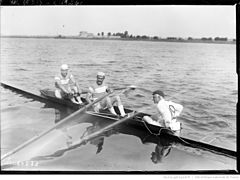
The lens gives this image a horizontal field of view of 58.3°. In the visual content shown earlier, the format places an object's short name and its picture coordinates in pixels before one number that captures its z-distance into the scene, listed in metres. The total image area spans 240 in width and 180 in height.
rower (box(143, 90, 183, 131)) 4.50
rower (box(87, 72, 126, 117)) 4.66
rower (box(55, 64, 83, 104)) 4.64
